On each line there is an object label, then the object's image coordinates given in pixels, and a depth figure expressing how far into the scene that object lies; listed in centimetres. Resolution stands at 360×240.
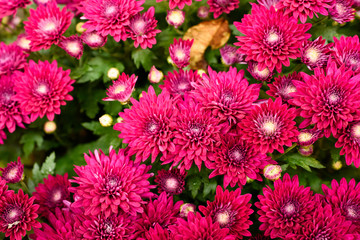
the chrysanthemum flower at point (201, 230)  53
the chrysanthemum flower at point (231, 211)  55
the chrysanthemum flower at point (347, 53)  57
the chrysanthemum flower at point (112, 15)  59
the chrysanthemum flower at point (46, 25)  62
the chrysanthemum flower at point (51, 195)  60
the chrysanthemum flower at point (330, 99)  54
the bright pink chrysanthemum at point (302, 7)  57
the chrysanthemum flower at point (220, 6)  62
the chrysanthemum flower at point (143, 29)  59
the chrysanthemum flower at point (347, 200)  55
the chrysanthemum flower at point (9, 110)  61
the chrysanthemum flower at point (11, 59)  63
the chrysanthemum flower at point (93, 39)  60
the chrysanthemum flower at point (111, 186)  55
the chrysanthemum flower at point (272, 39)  56
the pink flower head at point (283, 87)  57
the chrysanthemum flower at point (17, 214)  57
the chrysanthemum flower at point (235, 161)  55
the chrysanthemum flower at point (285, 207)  55
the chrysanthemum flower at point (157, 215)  56
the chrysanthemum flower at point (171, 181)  57
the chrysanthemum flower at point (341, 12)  59
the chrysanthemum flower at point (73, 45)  62
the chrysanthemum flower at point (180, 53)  60
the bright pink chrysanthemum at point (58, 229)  56
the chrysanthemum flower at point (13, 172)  59
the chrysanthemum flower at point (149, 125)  55
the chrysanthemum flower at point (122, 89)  58
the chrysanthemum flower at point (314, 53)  57
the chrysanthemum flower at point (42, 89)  60
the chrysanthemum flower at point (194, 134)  55
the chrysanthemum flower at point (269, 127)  55
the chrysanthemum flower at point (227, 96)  55
